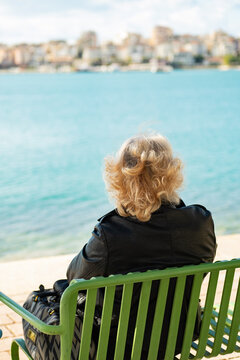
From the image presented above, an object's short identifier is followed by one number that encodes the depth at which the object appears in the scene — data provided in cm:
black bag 205
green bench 185
